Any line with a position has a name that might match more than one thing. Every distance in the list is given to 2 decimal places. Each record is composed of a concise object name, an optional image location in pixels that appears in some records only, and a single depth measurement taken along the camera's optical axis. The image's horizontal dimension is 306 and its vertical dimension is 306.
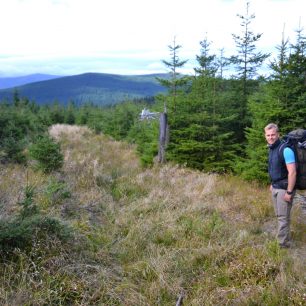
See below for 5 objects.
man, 5.14
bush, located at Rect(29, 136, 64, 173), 9.31
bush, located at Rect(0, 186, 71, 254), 4.23
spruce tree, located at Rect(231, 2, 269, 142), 12.45
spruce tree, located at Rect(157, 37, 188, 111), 12.00
